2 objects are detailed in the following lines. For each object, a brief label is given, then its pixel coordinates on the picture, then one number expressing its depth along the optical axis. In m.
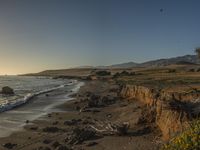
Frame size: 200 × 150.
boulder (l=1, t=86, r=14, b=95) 30.26
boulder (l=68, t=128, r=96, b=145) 9.19
